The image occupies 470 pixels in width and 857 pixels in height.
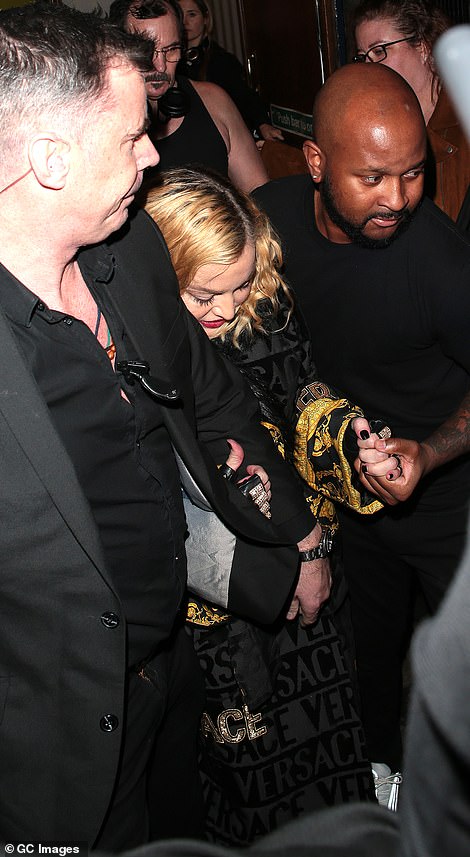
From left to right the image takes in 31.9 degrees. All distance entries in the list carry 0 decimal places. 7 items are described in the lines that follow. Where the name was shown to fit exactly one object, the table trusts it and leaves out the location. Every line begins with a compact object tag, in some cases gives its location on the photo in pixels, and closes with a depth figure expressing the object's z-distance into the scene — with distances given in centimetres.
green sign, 590
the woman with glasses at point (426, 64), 305
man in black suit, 146
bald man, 229
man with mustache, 331
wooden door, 584
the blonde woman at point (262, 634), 214
